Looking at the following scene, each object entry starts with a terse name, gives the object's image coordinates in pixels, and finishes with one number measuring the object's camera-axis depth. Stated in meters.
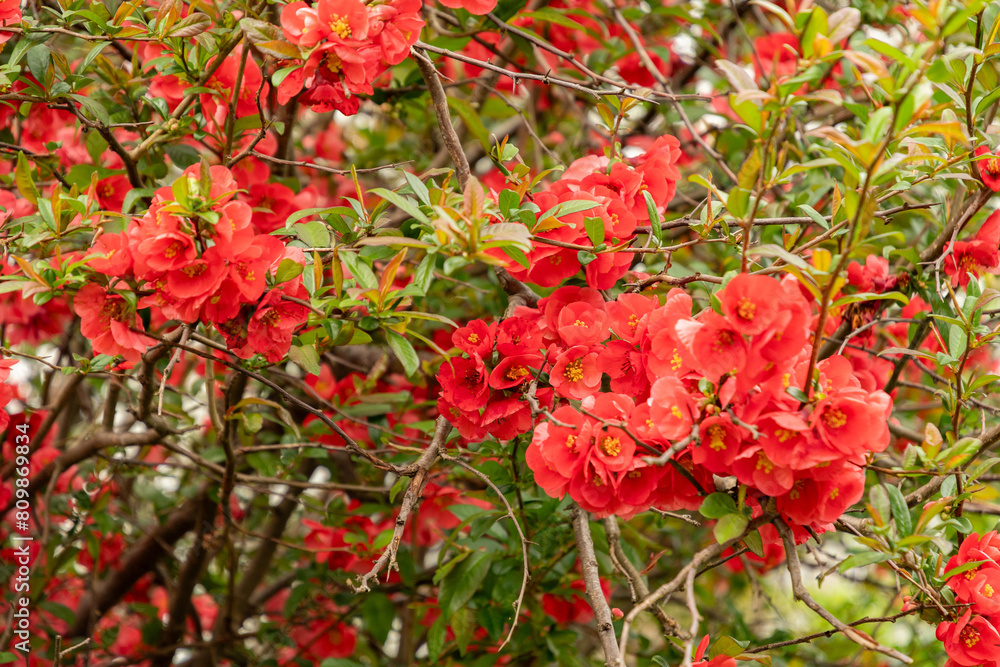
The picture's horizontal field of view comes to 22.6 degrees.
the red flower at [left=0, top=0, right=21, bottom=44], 1.73
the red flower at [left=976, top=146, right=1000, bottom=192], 1.68
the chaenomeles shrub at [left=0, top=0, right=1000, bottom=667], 1.53
